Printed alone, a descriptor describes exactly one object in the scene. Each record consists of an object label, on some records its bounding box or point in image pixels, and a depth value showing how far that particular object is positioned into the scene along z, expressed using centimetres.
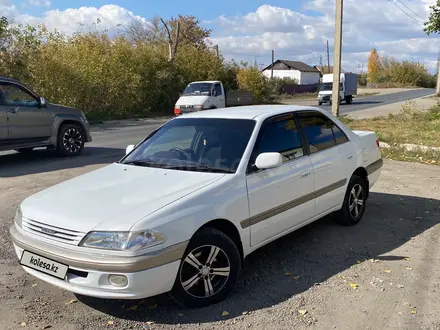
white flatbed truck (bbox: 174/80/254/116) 2147
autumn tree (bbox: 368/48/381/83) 9181
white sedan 327
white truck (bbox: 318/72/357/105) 3759
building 9412
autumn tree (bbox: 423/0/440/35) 2054
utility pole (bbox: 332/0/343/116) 1678
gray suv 979
